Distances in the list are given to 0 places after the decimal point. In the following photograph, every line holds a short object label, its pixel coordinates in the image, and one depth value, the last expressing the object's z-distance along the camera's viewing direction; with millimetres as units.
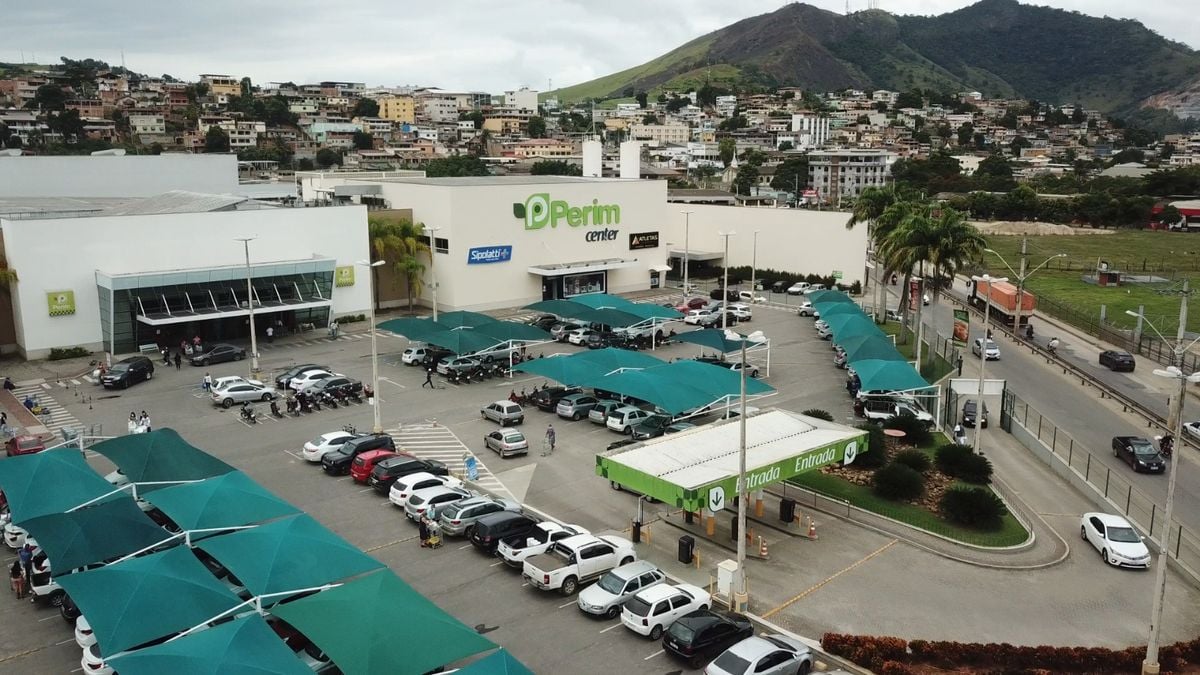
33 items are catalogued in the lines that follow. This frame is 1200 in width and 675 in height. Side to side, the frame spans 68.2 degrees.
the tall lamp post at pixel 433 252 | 66125
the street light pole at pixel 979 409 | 33812
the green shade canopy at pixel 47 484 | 24703
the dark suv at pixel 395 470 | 30578
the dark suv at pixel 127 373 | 44219
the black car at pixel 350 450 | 32500
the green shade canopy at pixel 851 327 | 48531
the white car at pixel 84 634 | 19438
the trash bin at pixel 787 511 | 28141
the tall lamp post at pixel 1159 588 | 19156
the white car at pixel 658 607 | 21016
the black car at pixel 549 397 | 41000
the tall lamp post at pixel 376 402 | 36250
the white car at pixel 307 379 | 42844
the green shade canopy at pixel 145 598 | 18312
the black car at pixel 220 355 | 49000
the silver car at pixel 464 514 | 26844
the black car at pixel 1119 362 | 52938
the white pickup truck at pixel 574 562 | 23203
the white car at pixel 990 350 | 54781
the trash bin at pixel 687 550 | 25281
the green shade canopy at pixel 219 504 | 23938
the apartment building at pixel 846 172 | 185000
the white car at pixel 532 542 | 24641
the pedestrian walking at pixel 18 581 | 22969
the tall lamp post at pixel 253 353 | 46084
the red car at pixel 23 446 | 33281
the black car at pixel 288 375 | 44084
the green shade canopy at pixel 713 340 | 48031
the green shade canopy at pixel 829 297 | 60625
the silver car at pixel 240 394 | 41375
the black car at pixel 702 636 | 19984
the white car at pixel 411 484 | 29016
